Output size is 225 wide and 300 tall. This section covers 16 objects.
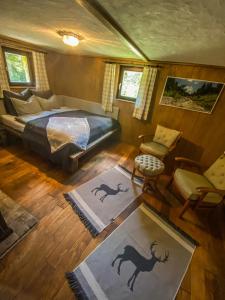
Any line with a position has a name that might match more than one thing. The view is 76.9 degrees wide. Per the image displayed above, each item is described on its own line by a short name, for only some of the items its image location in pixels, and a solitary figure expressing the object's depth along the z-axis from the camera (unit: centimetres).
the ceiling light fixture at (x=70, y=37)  184
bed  233
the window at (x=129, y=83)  340
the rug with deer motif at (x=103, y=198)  173
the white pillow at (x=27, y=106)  291
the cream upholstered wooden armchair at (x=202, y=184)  178
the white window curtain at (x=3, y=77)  295
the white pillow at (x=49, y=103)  343
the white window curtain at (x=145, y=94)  302
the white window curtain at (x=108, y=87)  347
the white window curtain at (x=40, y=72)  358
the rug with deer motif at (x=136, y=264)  119
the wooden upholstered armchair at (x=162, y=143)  275
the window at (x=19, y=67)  321
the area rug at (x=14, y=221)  136
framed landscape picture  254
